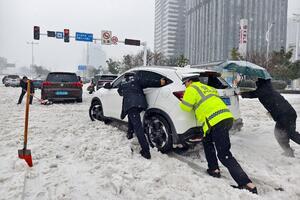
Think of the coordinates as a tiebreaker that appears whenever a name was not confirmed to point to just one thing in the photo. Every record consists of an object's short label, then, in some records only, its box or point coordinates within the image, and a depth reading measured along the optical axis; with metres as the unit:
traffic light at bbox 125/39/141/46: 26.11
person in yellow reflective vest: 3.97
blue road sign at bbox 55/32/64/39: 26.61
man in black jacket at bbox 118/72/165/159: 4.96
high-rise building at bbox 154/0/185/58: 136.88
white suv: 4.75
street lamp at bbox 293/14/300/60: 52.06
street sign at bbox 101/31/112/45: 26.66
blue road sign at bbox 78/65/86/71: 65.94
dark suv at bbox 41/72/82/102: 13.41
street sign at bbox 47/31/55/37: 25.91
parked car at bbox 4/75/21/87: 35.03
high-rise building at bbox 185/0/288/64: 100.31
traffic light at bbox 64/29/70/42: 26.31
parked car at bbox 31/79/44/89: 30.80
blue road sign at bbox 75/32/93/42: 28.23
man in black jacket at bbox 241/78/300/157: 5.46
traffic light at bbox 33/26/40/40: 25.55
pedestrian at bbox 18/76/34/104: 13.36
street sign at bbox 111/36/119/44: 26.66
